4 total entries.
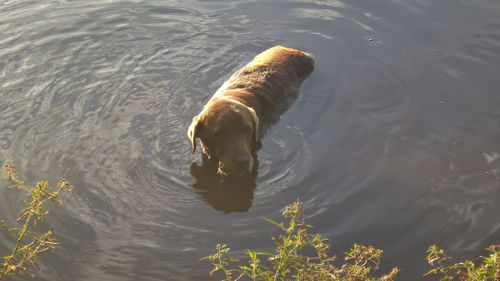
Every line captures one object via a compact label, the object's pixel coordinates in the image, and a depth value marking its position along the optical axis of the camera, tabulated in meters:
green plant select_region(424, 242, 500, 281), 3.44
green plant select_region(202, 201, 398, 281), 3.62
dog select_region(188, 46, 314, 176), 5.95
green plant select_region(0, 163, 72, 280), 3.64
